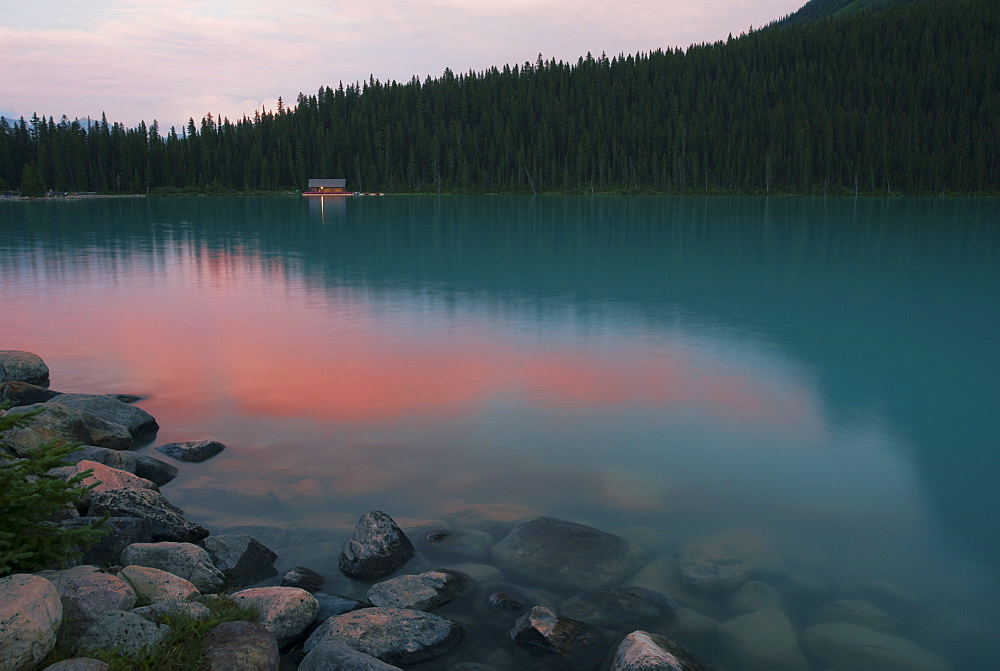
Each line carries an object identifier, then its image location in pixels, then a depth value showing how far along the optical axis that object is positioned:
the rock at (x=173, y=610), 7.20
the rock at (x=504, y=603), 8.72
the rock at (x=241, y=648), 6.77
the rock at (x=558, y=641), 7.92
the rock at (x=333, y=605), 8.51
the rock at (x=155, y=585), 7.73
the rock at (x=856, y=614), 8.74
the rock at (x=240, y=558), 9.45
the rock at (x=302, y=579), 9.23
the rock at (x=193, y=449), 13.52
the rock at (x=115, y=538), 9.04
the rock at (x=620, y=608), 8.70
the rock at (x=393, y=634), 7.72
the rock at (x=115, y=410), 14.30
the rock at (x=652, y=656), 7.31
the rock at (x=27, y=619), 5.92
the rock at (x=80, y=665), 6.02
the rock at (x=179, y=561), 8.97
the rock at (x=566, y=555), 9.70
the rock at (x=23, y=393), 15.23
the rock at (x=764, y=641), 8.12
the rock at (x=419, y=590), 8.83
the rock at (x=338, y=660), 6.87
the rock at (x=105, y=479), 10.36
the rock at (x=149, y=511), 10.11
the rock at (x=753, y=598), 9.06
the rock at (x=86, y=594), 6.82
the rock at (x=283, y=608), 7.93
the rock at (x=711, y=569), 9.48
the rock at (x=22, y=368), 16.86
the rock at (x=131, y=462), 11.98
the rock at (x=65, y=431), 12.11
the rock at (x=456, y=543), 10.27
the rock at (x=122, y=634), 6.53
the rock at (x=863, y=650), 8.08
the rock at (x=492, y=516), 11.03
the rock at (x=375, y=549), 9.72
